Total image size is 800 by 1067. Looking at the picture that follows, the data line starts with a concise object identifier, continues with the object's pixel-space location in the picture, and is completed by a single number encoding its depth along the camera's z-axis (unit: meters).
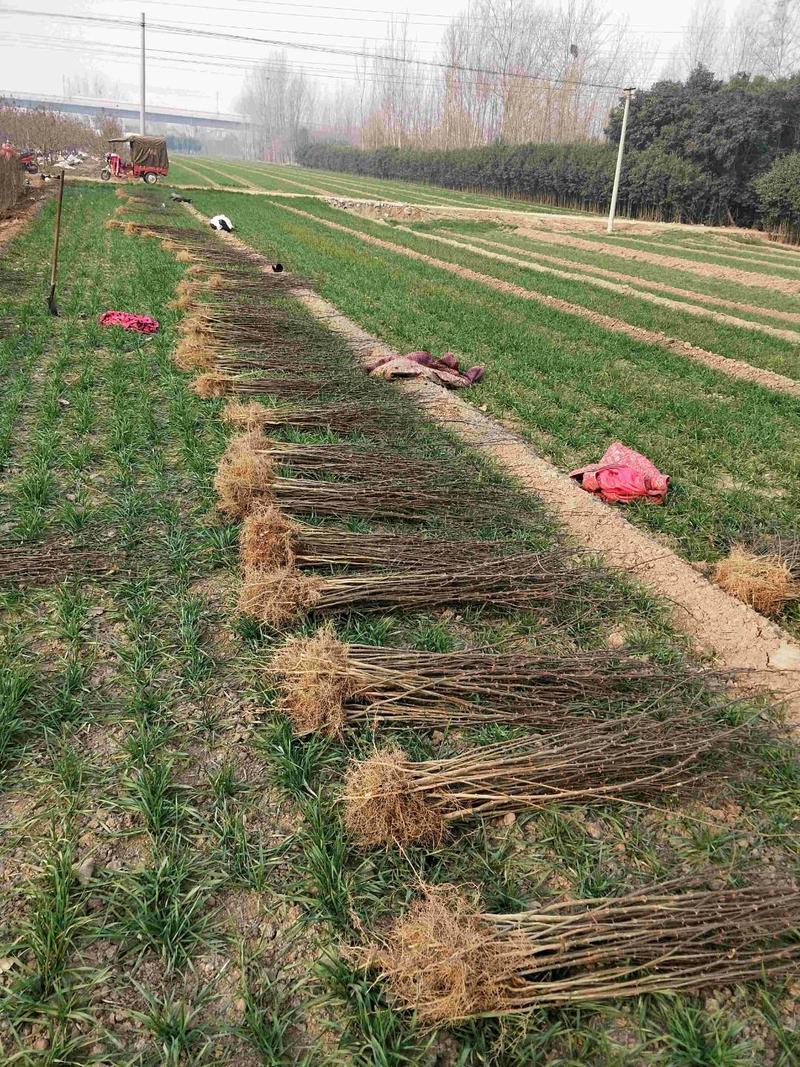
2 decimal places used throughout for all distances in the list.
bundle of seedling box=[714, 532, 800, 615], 4.36
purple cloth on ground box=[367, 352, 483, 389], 8.27
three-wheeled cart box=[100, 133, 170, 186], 34.62
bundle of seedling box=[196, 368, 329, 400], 7.09
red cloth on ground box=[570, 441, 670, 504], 5.80
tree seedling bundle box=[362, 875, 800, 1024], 2.03
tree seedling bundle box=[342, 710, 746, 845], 2.59
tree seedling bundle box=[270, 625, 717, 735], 3.11
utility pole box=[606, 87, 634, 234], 30.11
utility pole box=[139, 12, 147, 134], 51.50
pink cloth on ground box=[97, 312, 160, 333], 9.41
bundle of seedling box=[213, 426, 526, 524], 4.73
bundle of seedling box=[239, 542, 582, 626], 3.70
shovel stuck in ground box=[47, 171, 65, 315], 9.96
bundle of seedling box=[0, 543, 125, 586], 4.04
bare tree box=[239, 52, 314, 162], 119.44
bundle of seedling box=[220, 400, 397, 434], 6.10
